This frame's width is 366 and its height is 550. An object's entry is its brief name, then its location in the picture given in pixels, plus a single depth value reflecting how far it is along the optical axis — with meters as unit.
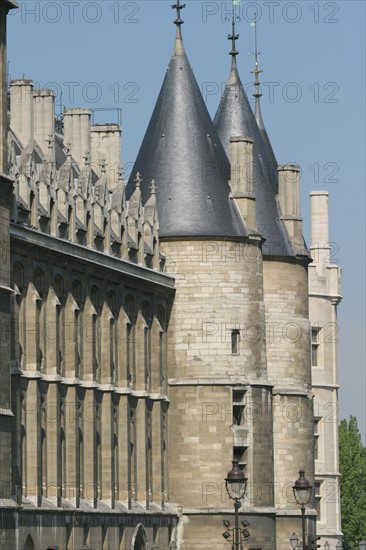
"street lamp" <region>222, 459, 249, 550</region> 67.16
